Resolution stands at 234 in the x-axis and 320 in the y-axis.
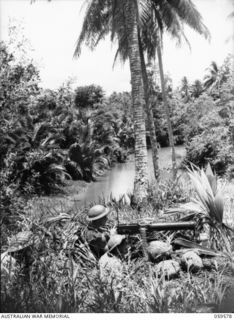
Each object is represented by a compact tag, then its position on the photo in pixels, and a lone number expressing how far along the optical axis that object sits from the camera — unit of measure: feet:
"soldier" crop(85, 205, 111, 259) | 11.24
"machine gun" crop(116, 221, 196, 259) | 11.44
